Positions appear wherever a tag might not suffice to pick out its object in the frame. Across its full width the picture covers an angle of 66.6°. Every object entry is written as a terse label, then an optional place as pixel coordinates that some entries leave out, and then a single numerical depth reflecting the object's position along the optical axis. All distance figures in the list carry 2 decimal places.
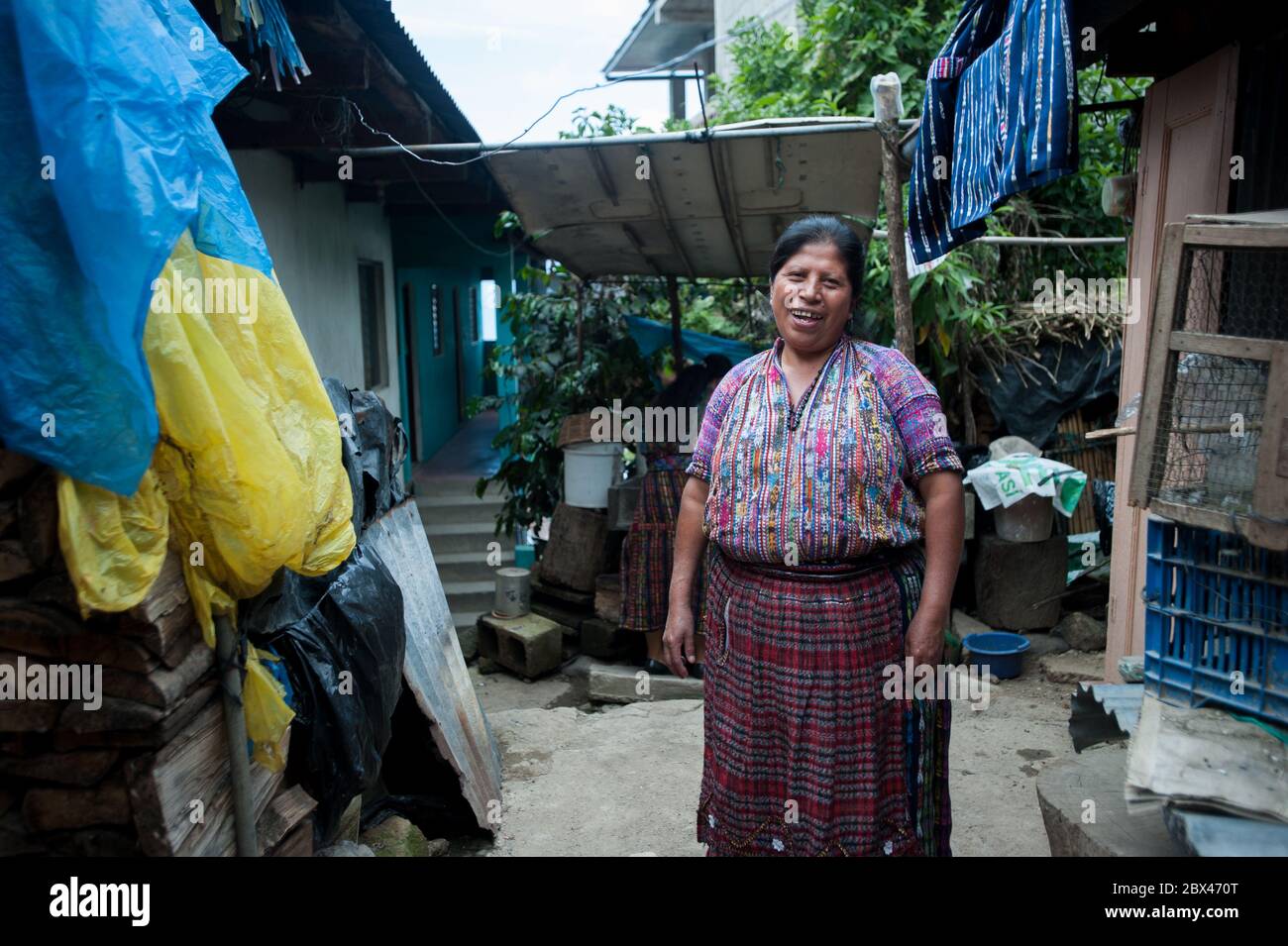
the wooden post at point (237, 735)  2.33
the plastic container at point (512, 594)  6.87
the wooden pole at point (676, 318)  7.64
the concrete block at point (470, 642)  7.23
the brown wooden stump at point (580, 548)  7.05
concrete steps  8.81
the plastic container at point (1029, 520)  6.55
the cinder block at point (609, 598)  6.80
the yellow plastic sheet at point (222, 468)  1.91
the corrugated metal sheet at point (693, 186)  4.89
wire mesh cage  2.05
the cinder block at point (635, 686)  6.01
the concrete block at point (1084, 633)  6.30
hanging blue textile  3.02
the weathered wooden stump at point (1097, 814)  2.17
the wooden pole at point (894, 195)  4.61
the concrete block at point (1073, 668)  5.85
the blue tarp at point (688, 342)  8.02
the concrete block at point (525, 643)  6.61
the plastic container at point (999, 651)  6.01
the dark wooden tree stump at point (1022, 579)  6.61
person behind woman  6.28
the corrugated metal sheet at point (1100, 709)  2.66
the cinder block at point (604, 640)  6.76
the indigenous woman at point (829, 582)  2.46
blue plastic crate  2.04
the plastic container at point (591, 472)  6.93
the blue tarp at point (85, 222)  1.79
